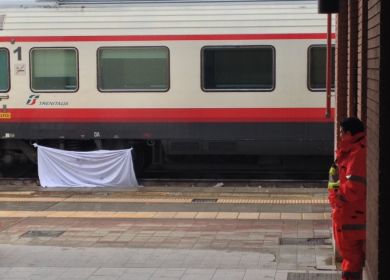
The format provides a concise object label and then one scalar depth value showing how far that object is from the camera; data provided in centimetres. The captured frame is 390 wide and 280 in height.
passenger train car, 1257
